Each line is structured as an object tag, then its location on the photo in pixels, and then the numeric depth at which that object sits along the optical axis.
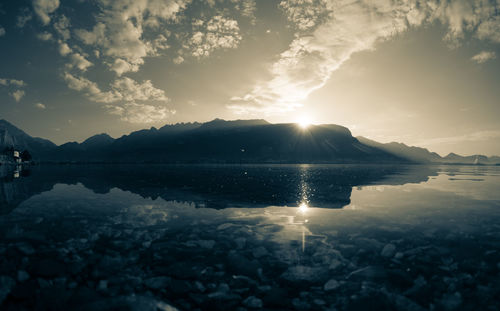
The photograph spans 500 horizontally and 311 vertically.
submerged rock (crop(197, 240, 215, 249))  8.67
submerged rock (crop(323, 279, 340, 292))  5.94
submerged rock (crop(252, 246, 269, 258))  7.99
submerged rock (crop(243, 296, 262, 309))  5.18
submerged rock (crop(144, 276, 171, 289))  5.88
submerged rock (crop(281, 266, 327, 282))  6.45
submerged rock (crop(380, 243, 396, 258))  8.05
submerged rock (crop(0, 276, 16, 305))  5.31
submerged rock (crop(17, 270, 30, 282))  6.06
